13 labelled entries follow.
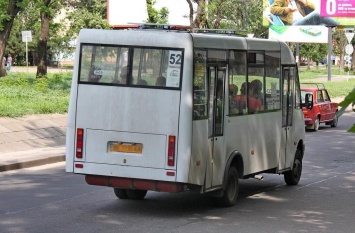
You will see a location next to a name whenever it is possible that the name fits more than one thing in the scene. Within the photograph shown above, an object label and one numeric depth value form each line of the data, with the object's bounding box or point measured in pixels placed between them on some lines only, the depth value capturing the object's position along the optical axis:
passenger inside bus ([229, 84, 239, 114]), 14.36
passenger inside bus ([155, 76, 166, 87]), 13.23
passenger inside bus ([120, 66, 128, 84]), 13.50
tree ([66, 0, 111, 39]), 80.99
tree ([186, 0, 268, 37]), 43.03
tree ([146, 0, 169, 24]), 47.25
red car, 32.59
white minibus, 13.05
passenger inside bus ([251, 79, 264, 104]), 15.37
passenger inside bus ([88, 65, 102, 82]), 13.73
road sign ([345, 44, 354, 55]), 66.20
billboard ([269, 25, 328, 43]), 73.44
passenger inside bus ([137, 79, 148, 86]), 13.36
